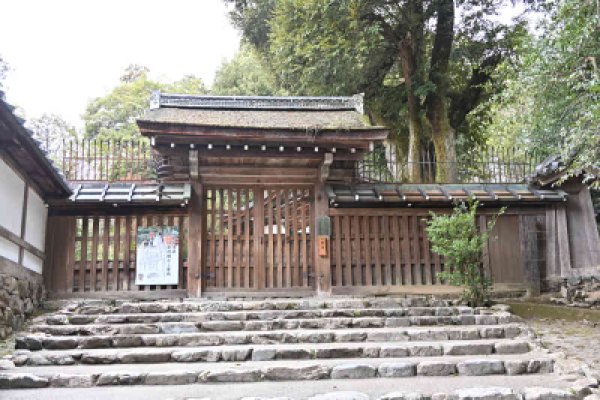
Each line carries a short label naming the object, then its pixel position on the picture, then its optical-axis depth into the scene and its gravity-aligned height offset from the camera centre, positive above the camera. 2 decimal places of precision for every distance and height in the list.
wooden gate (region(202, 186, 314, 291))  10.68 +0.60
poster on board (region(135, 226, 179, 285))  10.29 +0.33
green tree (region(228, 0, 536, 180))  14.38 +6.46
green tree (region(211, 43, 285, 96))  26.19 +10.44
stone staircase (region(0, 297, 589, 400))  5.66 -1.03
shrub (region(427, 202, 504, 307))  8.95 +0.31
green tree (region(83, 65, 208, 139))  25.02 +8.38
